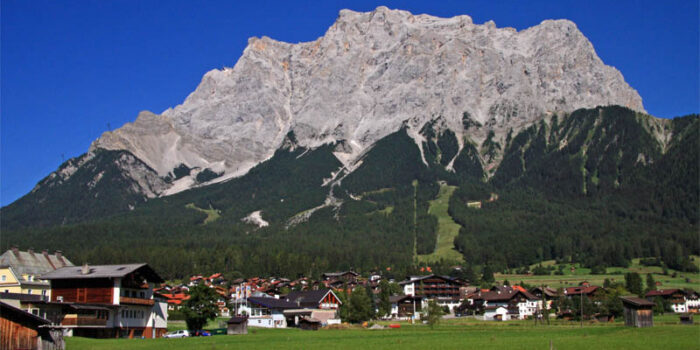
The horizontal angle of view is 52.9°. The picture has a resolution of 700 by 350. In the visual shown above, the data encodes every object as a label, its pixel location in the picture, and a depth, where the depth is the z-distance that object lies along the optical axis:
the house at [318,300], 118.81
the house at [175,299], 138.48
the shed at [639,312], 76.88
